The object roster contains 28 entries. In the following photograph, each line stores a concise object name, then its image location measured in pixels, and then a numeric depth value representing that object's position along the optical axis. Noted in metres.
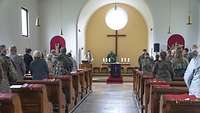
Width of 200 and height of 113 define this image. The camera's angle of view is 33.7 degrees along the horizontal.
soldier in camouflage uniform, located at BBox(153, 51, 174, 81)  7.26
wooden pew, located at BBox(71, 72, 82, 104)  9.31
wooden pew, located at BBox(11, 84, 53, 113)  5.00
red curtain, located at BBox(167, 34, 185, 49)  15.05
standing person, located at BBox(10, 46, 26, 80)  8.33
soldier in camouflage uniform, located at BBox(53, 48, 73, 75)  8.71
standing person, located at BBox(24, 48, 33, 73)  10.39
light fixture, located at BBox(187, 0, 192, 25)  14.20
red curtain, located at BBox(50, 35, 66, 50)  15.71
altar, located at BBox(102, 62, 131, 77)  16.73
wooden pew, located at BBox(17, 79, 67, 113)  6.57
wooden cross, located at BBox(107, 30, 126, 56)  21.18
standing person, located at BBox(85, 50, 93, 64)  18.10
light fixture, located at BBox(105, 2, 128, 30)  15.58
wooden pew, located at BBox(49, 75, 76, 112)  7.79
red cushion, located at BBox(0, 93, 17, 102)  3.75
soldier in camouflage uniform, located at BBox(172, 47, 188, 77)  7.50
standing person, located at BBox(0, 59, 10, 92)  4.72
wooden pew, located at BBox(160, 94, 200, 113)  3.76
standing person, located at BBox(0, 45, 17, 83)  5.54
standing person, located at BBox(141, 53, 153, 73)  10.69
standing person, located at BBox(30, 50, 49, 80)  7.60
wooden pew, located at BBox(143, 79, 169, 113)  6.88
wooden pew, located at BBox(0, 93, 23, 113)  3.75
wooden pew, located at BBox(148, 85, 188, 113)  5.16
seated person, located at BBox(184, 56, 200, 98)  4.25
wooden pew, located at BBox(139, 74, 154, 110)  7.98
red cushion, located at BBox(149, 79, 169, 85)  5.77
